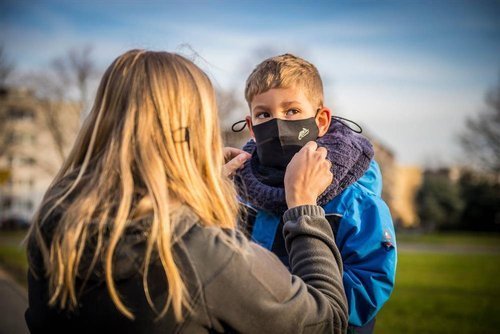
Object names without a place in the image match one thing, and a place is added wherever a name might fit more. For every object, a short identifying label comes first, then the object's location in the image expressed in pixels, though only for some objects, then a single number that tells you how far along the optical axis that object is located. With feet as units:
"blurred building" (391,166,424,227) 211.53
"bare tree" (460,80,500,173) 97.04
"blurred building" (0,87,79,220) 99.25
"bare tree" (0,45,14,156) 84.94
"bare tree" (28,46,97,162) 95.61
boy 6.49
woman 4.39
